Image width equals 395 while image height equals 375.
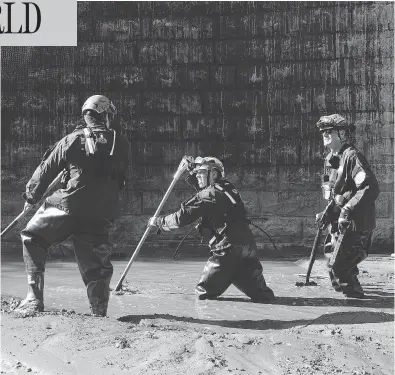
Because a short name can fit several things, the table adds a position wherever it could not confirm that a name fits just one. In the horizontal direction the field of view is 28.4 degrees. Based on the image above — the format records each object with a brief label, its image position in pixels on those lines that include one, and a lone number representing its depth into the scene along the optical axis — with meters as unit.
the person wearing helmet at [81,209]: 6.26
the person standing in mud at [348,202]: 7.36
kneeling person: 7.08
